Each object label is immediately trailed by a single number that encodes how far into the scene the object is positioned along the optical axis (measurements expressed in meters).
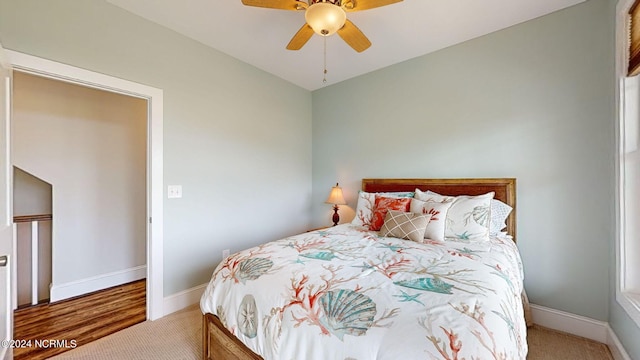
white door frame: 2.29
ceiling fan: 1.62
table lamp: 3.34
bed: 0.89
